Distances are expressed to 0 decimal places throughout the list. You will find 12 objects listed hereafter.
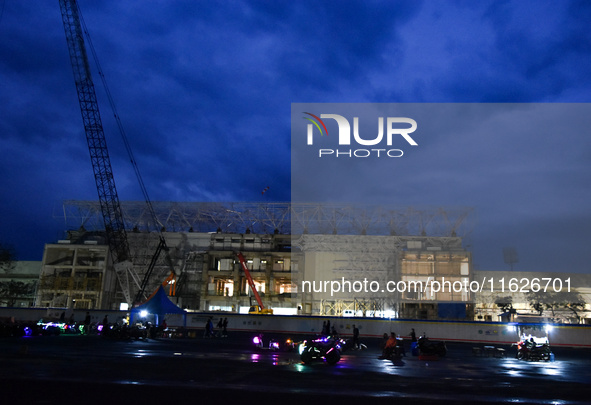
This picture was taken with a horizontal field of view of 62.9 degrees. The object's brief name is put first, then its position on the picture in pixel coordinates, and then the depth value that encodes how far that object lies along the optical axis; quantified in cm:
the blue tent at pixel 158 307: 4625
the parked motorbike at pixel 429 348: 2773
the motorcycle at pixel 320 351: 2241
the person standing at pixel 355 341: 3411
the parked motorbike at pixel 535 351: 2728
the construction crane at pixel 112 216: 6756
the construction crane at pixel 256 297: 6784
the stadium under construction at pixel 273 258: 7675
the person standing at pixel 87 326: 4231
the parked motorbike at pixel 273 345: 2913
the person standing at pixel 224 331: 4638
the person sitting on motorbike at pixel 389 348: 2666
